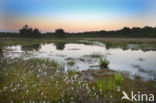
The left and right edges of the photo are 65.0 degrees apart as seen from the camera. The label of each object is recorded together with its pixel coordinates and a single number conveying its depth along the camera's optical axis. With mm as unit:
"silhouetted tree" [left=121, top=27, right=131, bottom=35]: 117294
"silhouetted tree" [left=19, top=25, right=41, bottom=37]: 96044
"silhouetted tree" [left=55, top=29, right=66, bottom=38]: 108875
